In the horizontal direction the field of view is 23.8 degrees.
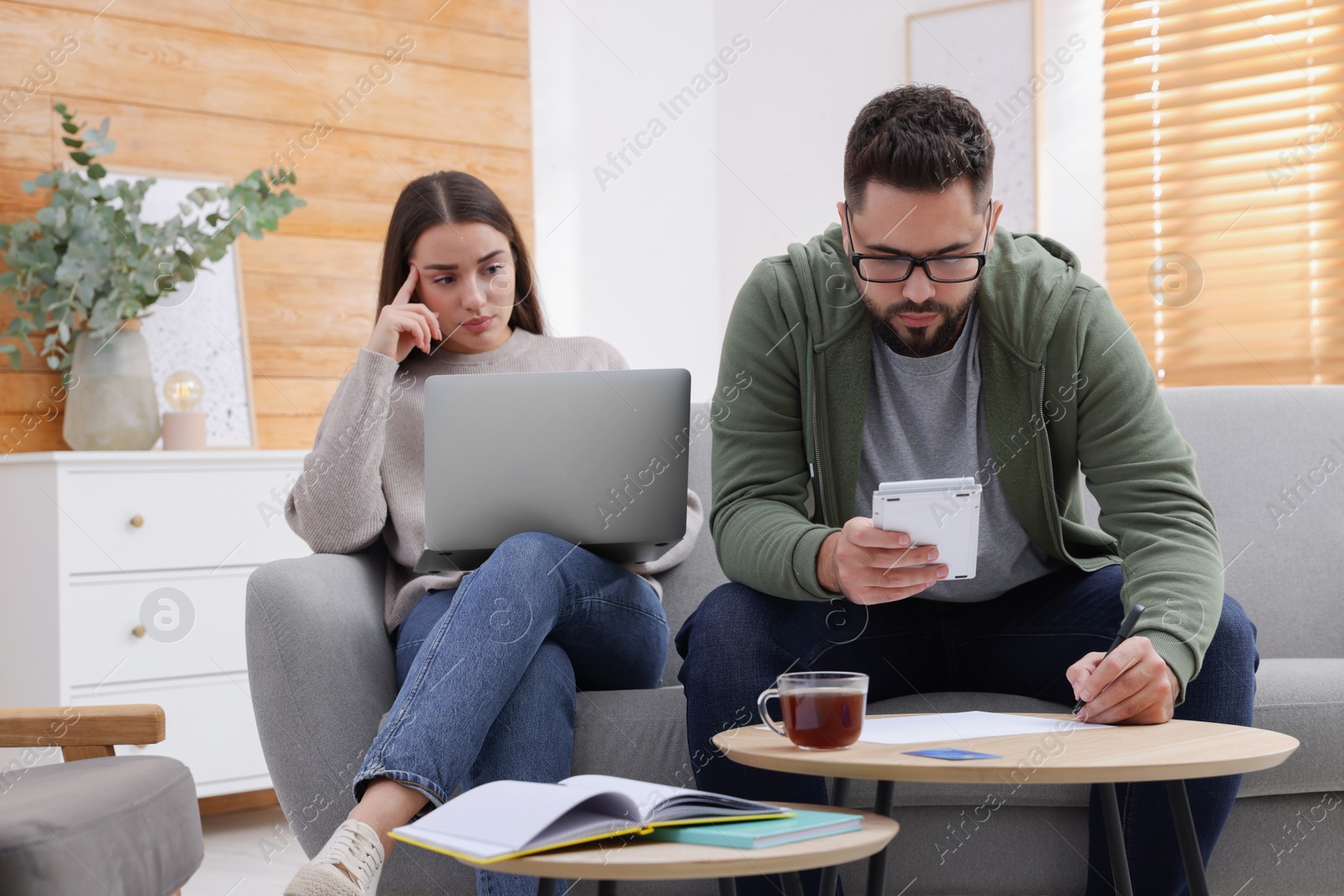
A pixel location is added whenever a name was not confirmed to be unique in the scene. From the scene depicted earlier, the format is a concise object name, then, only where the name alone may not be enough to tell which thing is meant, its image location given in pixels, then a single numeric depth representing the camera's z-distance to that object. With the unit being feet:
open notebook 10.83
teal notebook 10.83
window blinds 19.70
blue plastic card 11.40
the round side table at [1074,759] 11.23
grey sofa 13.34
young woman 12.50
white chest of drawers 16.76
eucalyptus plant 17.39
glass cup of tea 11.58
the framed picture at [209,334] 18.37
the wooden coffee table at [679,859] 10.68
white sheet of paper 11.82
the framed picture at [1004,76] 21.90
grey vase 17.48
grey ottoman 11.91
